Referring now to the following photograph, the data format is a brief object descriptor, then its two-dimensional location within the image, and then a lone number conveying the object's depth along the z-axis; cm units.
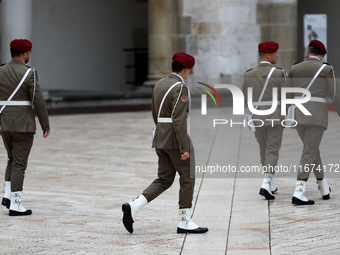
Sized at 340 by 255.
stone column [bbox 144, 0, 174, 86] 3067
